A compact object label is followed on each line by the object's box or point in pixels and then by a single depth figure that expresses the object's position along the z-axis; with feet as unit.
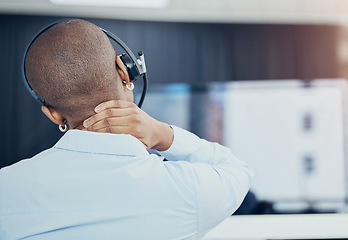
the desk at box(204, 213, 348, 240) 8.72
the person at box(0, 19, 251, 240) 2.04
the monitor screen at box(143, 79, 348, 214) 10.10
